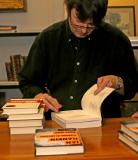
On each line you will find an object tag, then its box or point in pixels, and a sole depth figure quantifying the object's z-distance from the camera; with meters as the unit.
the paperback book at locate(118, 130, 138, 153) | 1.58
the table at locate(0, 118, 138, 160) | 1.53
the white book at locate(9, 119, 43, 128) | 1.83
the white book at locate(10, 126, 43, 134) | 1.84
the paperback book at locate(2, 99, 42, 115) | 1.82
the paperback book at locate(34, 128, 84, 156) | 1.53
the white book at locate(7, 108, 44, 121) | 1.83
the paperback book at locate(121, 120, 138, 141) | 1.58
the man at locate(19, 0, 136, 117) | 2.37
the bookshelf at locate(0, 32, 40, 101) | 3.96
